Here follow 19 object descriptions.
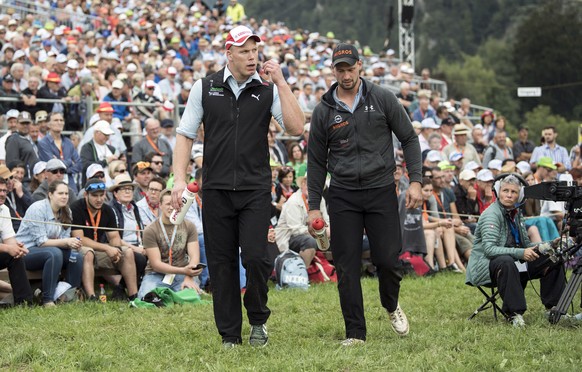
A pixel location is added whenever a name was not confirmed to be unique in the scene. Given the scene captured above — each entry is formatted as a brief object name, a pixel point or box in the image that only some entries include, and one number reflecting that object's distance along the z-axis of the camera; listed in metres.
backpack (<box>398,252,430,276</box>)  13.82
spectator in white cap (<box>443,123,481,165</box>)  18.45
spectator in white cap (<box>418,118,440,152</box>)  18.87
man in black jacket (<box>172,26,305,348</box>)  7.64
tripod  8.79
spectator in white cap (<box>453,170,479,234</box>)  15.61
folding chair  9.16
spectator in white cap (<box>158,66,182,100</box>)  20.02
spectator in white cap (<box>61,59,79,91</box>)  18.06
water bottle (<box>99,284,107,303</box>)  11.21
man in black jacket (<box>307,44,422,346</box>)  7.96
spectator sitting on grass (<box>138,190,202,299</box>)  11.36
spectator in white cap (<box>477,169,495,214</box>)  15.64
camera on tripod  8.84
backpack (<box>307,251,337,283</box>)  13.23
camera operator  9.03
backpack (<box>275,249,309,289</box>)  12.41
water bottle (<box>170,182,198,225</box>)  7.43
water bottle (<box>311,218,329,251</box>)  7.85
